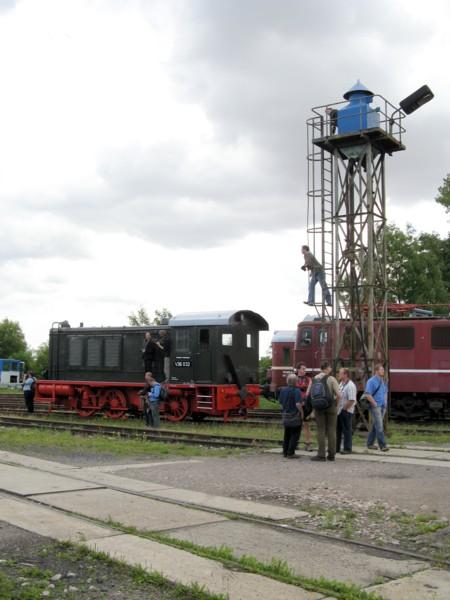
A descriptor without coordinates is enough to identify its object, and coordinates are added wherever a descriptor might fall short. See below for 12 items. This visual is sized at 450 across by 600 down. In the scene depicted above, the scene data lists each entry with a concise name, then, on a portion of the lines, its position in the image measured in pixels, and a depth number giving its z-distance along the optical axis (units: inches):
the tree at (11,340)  4293.8
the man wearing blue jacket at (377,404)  546.0
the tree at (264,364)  1802.8
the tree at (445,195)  1871.3
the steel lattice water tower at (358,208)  688.4
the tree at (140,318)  2738.7
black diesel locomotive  862.5
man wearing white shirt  545.6
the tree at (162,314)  2679.6
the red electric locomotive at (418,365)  884.0
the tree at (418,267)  1915.6
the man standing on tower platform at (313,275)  733.3
